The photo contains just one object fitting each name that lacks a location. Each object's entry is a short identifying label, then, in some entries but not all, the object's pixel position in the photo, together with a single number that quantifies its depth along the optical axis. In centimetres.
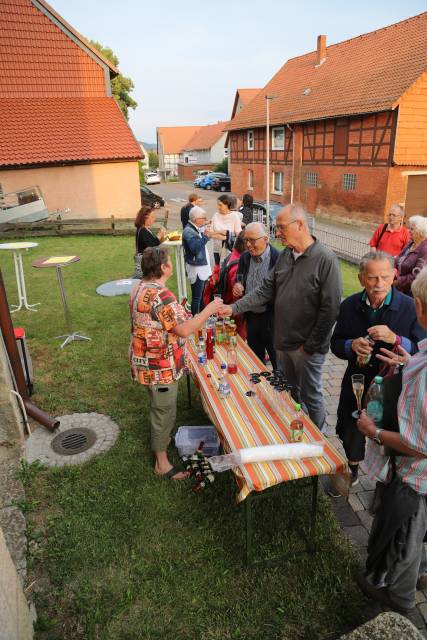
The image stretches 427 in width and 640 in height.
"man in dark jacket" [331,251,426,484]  310
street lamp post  1509
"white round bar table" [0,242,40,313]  744
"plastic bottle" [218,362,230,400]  364
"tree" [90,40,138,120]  3544
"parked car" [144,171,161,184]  4503
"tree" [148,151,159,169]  8600
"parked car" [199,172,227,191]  4097
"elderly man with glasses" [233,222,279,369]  476
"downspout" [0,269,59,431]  458
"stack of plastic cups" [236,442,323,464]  289
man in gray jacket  375
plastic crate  433
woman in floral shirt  351
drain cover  457
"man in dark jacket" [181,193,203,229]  812
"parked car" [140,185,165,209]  2476
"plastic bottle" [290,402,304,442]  305
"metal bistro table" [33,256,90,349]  645
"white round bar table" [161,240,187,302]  820
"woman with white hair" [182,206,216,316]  700
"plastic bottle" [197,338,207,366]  431
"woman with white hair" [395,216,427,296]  565
